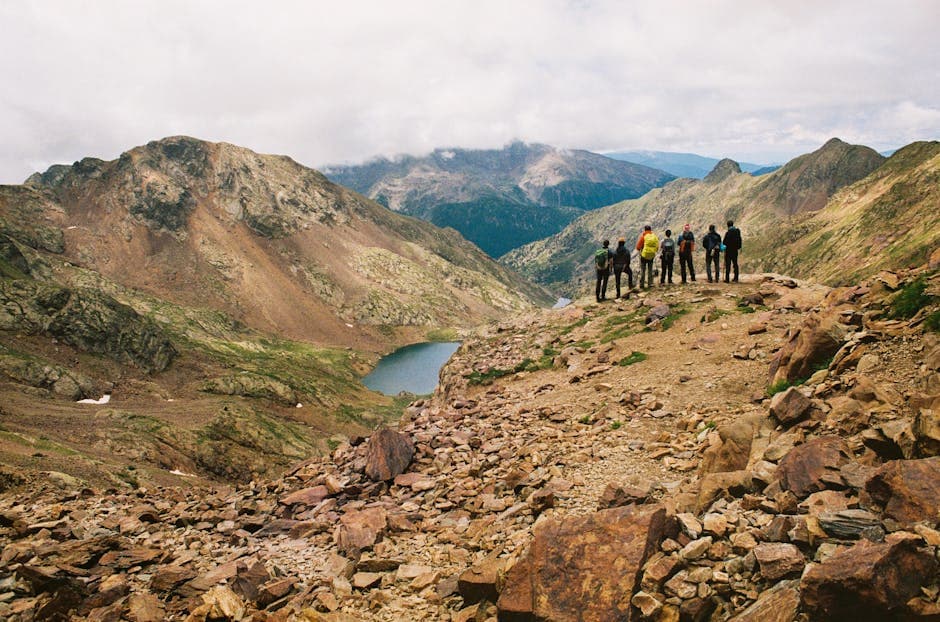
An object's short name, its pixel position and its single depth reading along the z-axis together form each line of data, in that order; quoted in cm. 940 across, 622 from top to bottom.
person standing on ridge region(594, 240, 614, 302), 3129
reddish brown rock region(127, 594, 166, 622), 1030
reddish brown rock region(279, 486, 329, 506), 1581
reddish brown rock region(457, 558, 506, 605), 870
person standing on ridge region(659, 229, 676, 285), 3094
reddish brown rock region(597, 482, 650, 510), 988
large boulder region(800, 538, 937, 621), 552
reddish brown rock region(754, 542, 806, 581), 645
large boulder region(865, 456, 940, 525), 647
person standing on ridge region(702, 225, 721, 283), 3067
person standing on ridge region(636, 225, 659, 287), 3023
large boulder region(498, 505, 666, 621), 744
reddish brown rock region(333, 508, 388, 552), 1212
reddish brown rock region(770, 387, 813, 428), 1069
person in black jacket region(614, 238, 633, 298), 3102
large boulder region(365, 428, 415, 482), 1600
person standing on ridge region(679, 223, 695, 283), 3114
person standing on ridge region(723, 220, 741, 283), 2968
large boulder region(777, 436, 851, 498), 795
